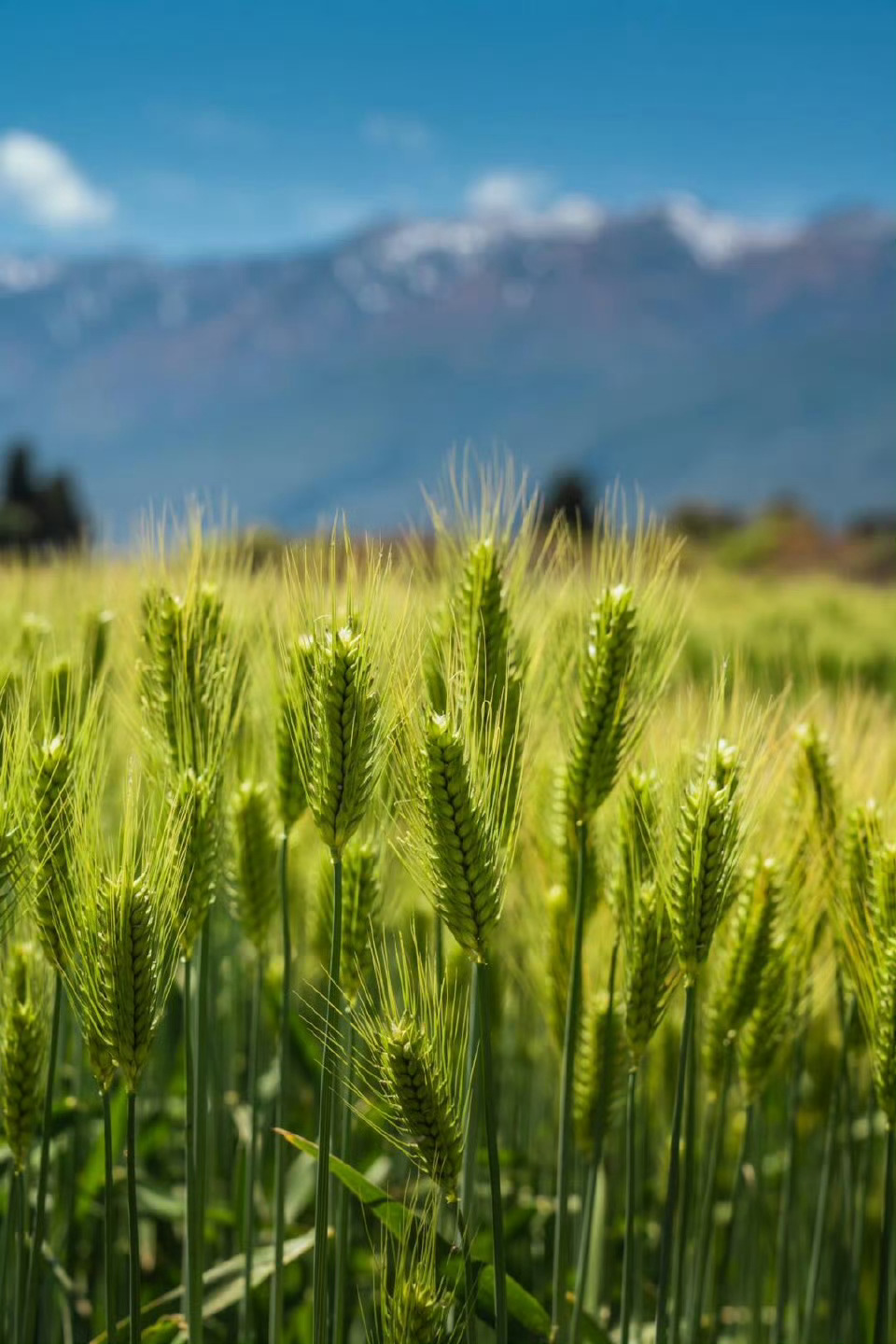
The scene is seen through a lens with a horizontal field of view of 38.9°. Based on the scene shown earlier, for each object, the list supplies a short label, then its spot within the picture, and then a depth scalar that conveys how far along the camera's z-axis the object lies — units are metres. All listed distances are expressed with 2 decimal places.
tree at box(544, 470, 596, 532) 46.08
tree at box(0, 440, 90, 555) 41.50
